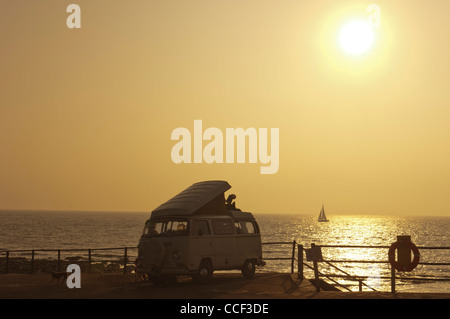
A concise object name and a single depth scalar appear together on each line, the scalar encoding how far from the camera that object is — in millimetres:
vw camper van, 25406
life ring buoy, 23484
